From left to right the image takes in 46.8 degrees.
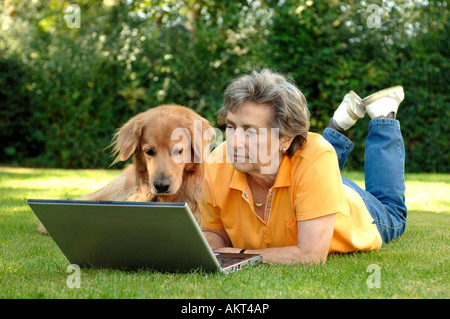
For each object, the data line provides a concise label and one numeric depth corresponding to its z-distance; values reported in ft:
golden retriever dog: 13.12
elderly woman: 9.66
